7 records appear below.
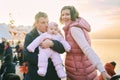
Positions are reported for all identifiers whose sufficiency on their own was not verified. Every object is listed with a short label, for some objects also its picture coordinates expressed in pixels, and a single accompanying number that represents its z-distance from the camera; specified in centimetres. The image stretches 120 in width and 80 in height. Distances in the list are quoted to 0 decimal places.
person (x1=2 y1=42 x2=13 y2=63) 442
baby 117
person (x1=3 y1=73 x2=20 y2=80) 193
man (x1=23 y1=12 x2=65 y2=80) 117
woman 114
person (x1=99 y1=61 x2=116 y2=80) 267
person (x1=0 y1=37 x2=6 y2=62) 506
